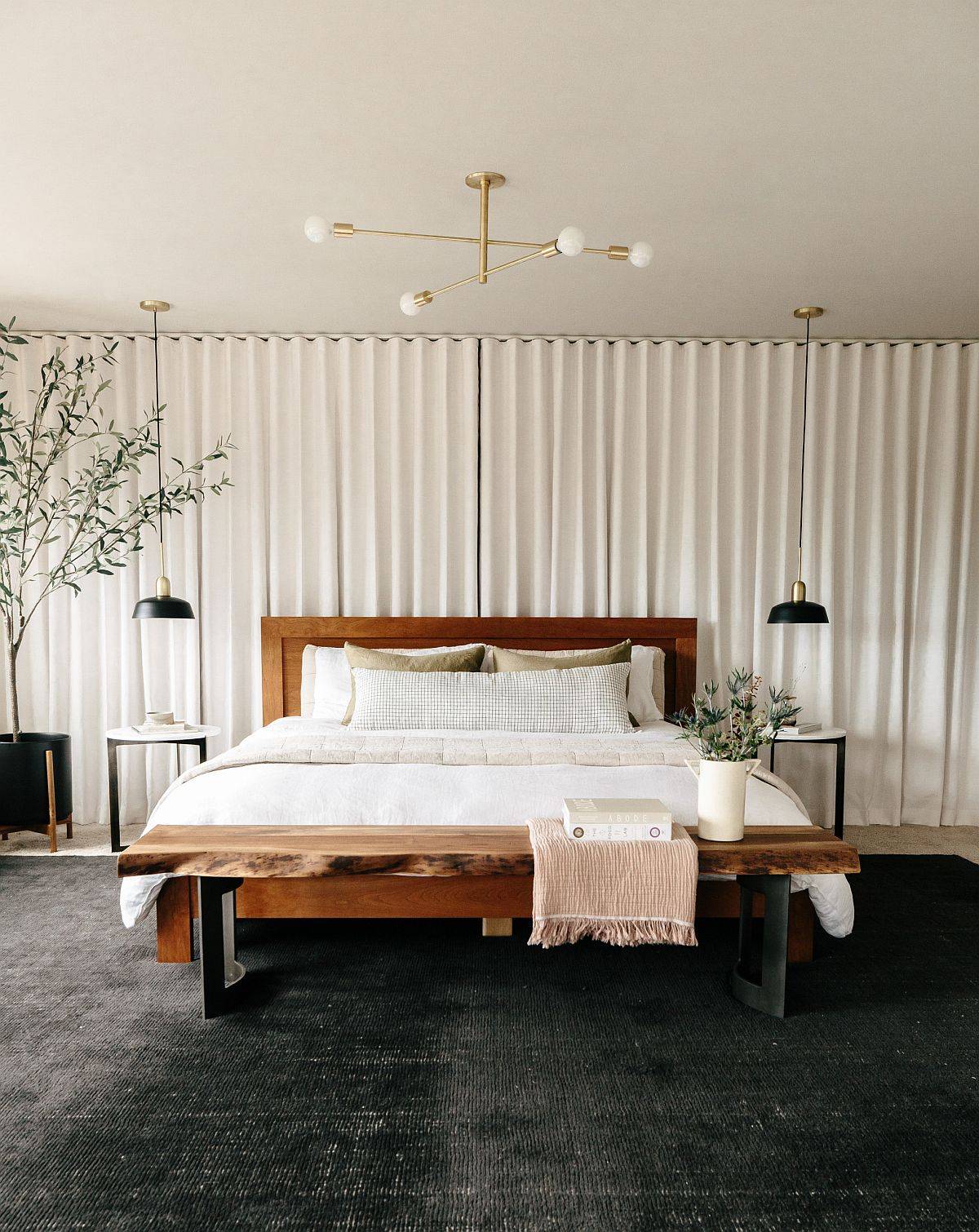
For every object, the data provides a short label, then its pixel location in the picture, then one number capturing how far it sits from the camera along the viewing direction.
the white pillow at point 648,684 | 4.18
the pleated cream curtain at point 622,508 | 4.55
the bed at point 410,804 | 2.58
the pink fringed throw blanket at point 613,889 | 2.25
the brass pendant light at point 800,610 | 4.12
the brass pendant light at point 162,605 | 4.00
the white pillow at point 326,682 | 4.13
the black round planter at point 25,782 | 3.90
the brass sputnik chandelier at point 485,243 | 2.32
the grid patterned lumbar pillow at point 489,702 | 3.75
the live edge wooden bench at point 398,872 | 2.25
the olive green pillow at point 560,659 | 4.12
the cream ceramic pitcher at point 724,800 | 2.35
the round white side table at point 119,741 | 3.95
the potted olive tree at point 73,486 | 4.21
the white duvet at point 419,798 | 2.60
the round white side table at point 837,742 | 4.07
